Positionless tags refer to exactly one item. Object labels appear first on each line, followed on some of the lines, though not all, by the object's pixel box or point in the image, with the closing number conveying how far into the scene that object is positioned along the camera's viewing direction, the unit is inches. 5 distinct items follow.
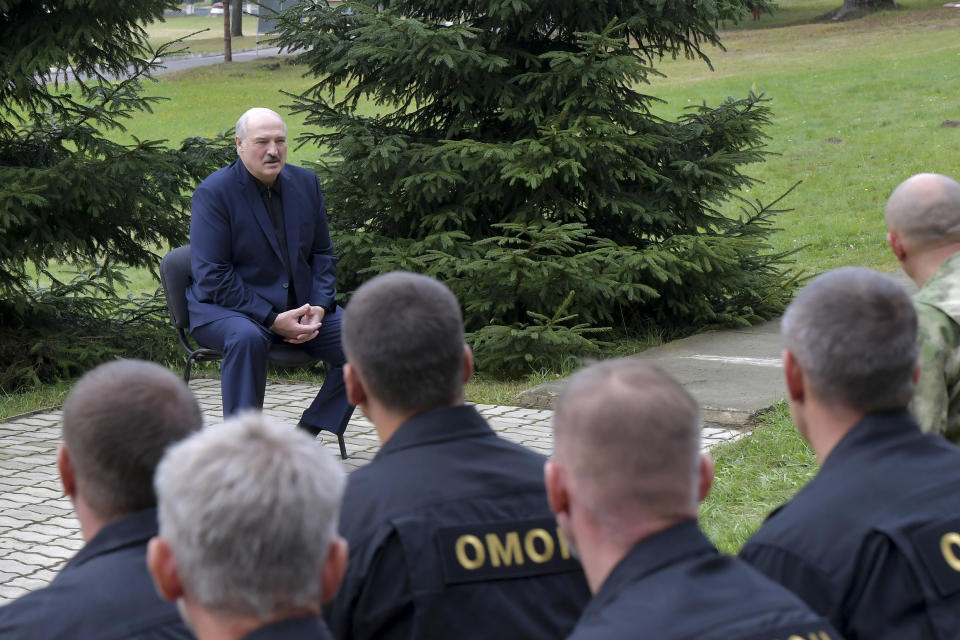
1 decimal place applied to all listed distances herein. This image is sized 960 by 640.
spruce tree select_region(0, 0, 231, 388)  332.5
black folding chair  254.2
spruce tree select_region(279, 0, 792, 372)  334.3
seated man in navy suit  234.8
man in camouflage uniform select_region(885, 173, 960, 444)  137.0
